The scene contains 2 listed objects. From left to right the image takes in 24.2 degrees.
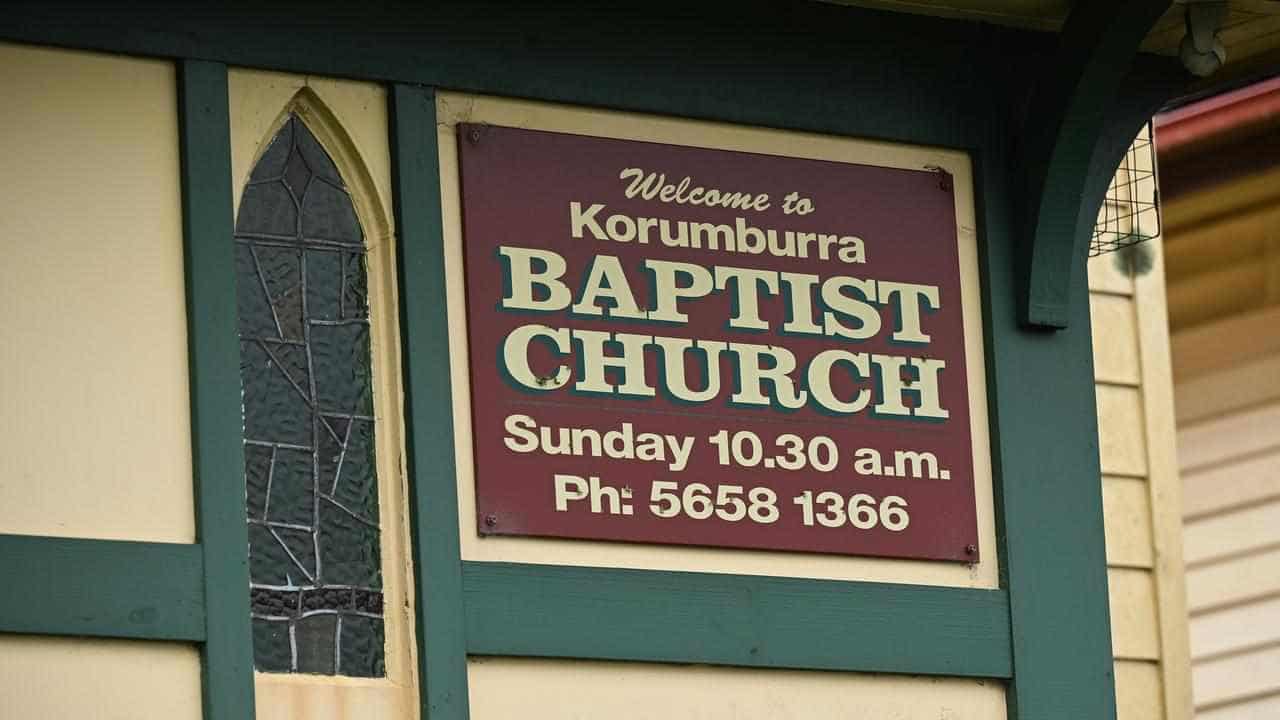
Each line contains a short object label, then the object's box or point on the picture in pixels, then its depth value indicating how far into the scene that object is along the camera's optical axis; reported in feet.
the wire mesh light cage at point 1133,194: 30.81
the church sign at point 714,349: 25.14
